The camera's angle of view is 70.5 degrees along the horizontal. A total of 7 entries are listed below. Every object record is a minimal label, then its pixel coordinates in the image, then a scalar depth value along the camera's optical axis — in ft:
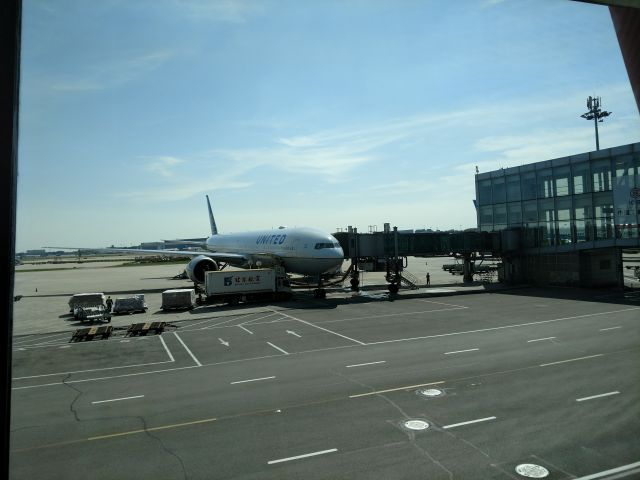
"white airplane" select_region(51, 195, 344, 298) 128.77
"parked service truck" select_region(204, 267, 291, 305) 121.60
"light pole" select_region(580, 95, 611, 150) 160.88
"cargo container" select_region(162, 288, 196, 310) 116.16
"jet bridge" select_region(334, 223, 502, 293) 144.77
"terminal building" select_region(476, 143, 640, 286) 127.13
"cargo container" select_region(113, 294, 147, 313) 115.14
